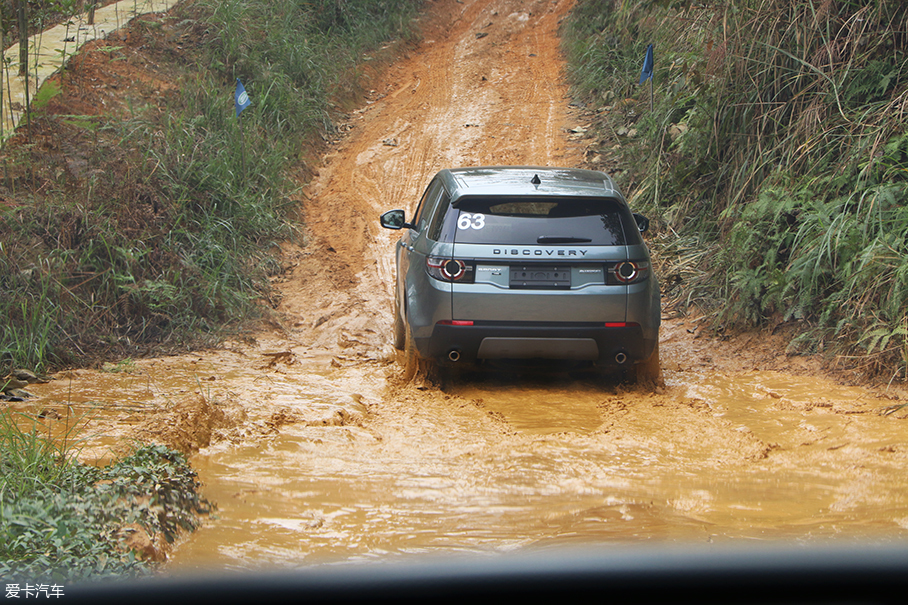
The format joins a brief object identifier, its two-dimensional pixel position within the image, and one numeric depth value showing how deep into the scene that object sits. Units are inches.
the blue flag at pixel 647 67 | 838.5
